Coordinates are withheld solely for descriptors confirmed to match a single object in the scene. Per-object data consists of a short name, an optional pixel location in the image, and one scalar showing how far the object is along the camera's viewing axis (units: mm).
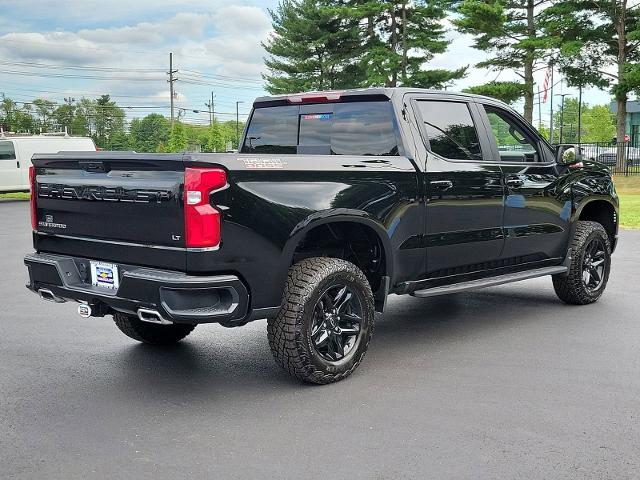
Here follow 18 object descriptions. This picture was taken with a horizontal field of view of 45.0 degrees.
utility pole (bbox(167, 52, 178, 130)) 80000
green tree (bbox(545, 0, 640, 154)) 32969
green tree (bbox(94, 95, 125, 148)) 125938
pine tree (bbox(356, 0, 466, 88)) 42094
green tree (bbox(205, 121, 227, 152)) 83625
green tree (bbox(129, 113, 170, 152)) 107969
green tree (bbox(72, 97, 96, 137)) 117375
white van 25422
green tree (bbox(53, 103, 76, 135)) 115125
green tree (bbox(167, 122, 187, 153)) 62638
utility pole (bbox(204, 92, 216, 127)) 133875
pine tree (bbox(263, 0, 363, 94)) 46406
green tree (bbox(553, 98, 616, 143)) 92312
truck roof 5770
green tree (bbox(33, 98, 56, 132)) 111188
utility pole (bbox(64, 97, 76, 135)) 116512
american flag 41238
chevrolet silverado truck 4445
